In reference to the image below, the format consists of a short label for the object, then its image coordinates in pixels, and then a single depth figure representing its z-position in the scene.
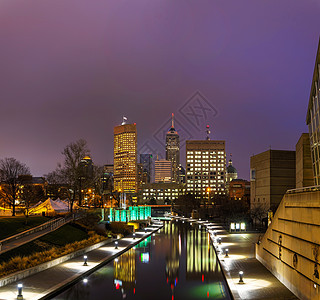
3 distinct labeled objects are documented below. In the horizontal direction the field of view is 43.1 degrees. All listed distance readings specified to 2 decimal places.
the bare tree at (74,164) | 62.08
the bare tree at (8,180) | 65.35
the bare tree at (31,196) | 61.52
